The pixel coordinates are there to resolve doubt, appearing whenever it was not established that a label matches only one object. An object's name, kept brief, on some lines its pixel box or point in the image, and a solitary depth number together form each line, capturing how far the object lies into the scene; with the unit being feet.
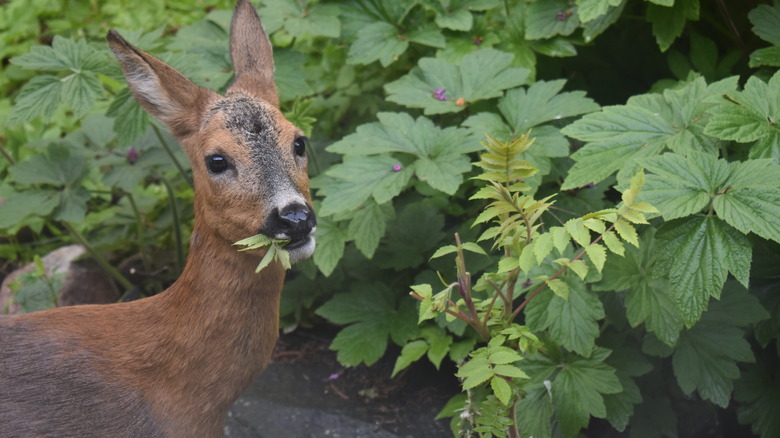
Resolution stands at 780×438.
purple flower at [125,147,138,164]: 13.93
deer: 8.64
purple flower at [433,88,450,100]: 12.20
